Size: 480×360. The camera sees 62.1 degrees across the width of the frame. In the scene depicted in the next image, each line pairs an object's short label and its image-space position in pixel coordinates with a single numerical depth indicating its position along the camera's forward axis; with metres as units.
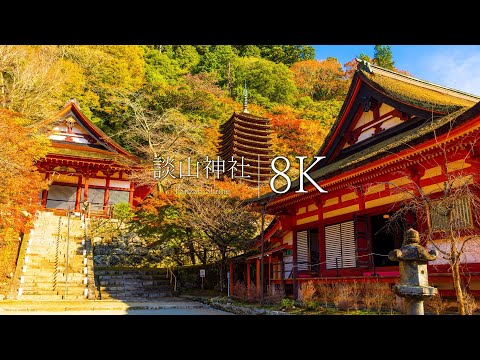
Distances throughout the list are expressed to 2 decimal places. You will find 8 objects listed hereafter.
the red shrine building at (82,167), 24.56
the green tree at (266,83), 41.16
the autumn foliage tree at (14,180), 11.37
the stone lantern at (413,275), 4.95
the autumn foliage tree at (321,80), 45.06
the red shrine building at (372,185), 7.85
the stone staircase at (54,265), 14.09
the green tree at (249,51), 53.25
